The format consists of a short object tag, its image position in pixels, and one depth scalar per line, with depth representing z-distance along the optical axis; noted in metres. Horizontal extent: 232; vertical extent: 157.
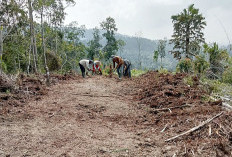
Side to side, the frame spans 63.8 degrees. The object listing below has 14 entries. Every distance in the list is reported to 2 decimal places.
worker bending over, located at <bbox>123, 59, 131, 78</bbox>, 11.20
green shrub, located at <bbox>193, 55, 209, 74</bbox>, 7.62
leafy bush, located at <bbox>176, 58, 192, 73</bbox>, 11.02
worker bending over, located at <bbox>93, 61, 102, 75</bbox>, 12.64
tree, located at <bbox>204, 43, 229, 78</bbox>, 9.20
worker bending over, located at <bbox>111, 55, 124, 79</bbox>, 10.19
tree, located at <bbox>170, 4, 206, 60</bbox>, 21.41
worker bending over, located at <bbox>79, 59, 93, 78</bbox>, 11.49
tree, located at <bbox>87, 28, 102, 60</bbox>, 39.38
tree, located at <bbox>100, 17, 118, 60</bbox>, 35.63
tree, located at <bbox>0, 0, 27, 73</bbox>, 13.73
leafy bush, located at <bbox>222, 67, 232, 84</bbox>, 6.72
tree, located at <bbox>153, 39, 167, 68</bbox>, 53.34
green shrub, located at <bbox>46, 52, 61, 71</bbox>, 18.38
